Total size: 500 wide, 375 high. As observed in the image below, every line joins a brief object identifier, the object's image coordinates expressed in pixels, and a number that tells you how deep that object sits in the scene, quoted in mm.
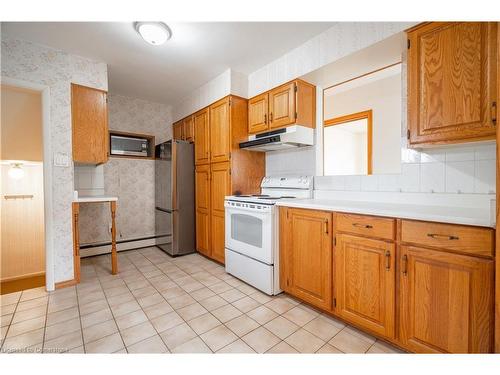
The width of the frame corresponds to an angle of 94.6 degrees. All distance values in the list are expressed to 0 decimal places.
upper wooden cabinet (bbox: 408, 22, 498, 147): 1278
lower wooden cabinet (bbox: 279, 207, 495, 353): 1113
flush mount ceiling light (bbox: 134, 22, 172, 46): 1922
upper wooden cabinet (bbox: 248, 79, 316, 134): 2383
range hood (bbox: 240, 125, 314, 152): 2334
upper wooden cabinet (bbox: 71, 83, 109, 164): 2477
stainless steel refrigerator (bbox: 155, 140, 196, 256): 3314
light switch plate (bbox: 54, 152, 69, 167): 2348
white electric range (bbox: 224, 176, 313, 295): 2170
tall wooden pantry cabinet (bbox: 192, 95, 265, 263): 2848
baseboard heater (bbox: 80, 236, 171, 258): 3325
